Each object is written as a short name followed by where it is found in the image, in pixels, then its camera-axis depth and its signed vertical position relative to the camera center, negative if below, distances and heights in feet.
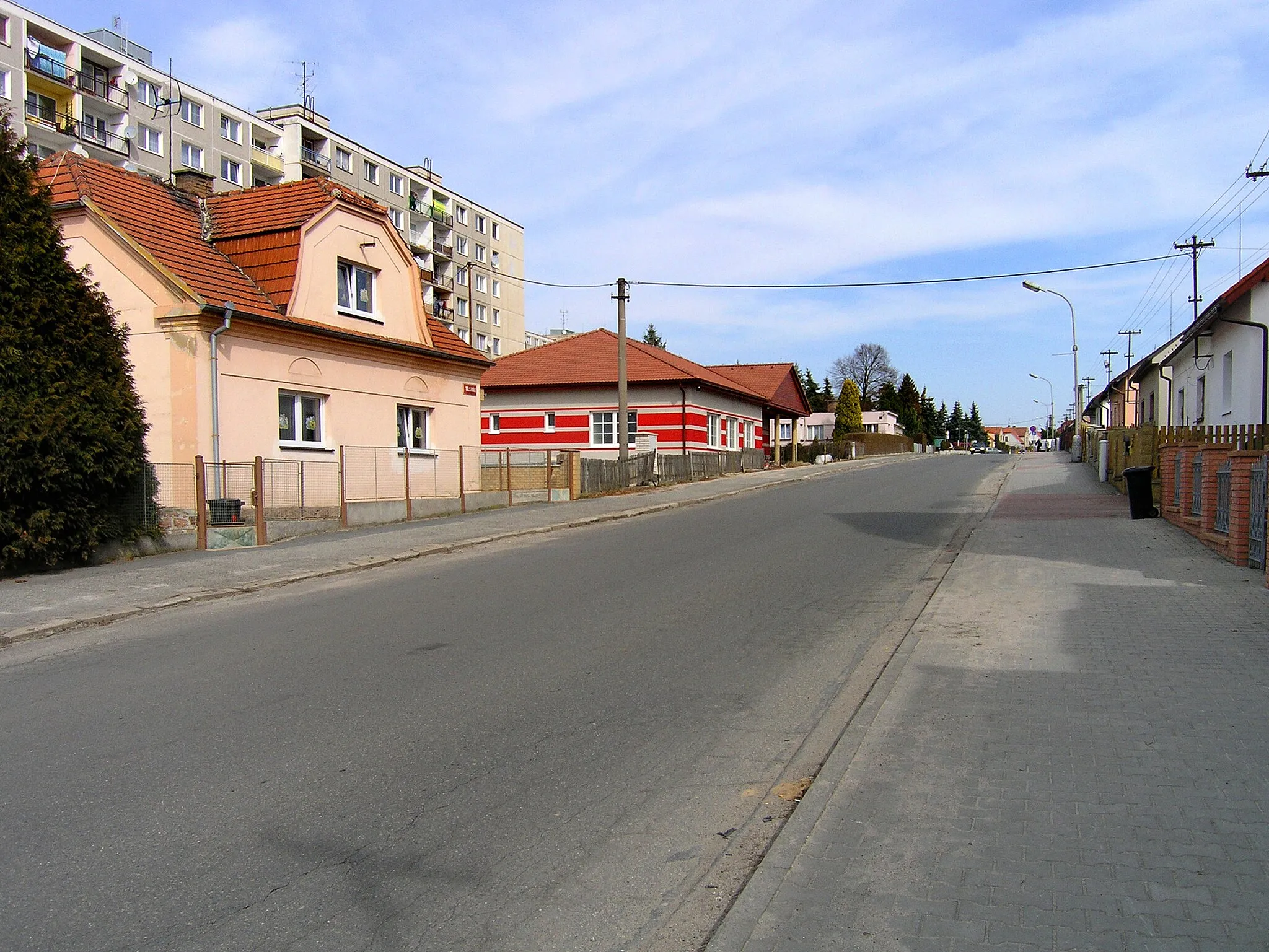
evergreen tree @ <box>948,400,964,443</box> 474.90 +4.73
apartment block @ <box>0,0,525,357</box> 150.61 +56.31
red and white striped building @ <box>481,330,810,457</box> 127.54 +5.05
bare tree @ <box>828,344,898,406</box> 403.34 +27.57
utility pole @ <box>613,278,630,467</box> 92.89 +4.66
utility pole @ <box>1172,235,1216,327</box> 174.40 +34.33
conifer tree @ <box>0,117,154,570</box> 40.09 +1.80
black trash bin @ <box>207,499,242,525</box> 51.57 -4.06
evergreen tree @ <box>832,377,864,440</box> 313.12 +7.43
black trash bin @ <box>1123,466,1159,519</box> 55.26 -3.38
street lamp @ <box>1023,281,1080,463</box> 152.37 -0.31
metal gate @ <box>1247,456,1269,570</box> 34.55 -3.07
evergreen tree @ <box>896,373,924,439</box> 376.89 +11.37
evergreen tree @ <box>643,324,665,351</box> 343.46 +35.38
